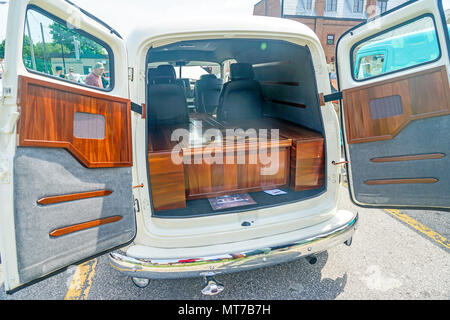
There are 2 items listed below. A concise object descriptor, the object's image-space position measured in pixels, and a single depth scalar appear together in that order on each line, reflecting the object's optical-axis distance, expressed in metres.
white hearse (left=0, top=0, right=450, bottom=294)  1.21
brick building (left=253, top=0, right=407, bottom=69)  21.55
